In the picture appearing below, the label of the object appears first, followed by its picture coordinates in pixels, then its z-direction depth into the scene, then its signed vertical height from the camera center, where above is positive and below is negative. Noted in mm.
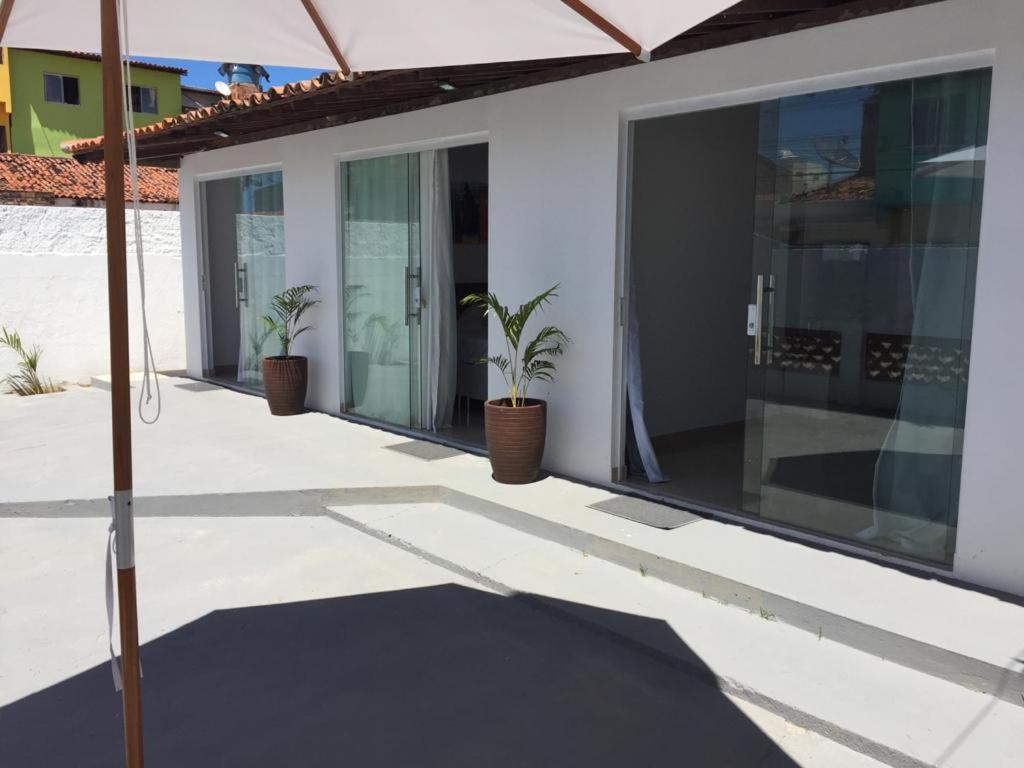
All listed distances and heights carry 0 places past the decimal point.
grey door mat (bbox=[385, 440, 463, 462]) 6445 -1267
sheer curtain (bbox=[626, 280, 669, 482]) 5695 -782
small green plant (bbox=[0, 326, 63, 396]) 10227 -1087
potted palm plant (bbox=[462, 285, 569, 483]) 5488 -799
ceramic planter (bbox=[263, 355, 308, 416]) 7938 -913
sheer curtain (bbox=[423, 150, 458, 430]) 7043 -91
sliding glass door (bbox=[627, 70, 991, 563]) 3980 -92
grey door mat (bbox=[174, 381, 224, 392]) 9736 -1186
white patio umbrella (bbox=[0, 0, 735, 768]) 3170 +1056
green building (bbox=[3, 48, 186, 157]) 25125 +5599
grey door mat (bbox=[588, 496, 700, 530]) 4809 -1302
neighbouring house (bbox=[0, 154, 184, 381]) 10547 +187
